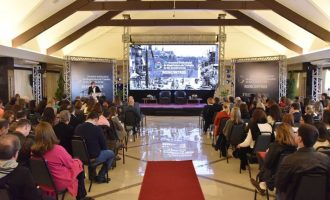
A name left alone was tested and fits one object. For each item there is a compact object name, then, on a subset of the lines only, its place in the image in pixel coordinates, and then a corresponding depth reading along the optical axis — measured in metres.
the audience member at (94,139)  4.46
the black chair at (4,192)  2.17
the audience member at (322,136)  3.49
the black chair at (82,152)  4.24
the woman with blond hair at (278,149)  3.23
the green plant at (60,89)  13.09
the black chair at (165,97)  16.08
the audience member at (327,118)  4.65
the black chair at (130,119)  8.05
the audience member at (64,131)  4.33
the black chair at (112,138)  5.54
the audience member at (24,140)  3.32
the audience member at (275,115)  5.35
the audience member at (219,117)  6.70
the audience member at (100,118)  5.41
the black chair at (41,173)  3.09
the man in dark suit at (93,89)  11.22
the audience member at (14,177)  2.27
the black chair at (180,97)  16.06
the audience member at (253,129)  4.93
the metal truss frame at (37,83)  11.81
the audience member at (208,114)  8.62
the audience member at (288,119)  4.51
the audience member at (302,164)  2.60
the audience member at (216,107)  8.54
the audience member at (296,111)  6.23
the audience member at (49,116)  4.78
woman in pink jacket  3.14
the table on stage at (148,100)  16.46
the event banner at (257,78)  12.11
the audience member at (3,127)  3.70
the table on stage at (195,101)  16.22
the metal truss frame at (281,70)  11.86
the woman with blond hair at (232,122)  5.73
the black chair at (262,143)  4.61
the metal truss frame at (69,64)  12.11
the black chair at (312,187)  2.58
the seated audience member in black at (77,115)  5.60
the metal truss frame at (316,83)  11.85
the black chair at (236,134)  5.56
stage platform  14.66
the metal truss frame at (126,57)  13.75
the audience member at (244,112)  6.91
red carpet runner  4.30
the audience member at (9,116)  4.89
